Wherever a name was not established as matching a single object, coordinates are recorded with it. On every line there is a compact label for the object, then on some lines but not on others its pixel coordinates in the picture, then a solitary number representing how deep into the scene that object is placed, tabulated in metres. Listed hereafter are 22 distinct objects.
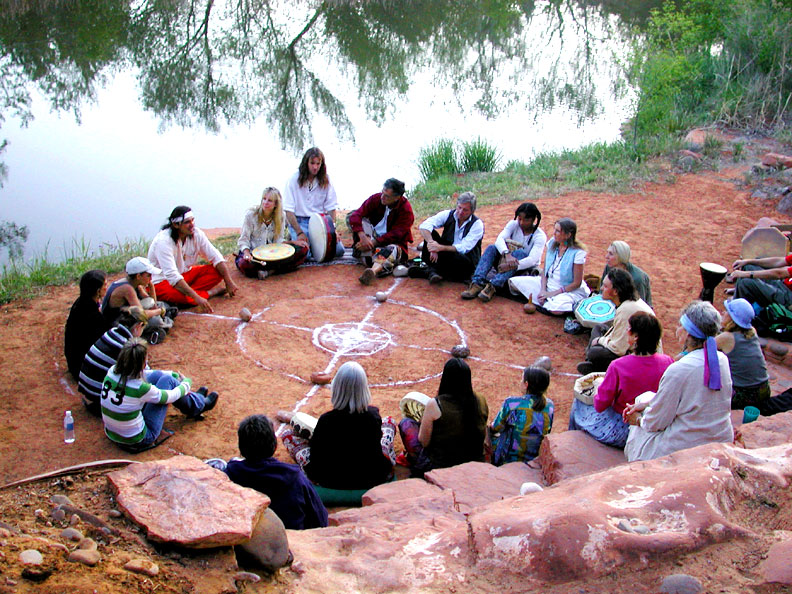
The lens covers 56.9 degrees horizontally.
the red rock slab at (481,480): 4.58
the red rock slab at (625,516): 3.07
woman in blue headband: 4.55
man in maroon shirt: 9.38
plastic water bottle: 5.57
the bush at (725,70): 15.23
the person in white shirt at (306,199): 9.67
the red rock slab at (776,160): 12.86
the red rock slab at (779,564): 2.91
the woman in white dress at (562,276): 8.07
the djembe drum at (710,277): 8.15
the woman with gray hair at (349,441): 4.94
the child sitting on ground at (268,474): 4.25
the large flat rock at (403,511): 4.09
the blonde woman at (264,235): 9.10
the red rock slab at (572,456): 4.87
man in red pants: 7.96
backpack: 7.61
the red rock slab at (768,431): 4.90
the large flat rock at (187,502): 3.06
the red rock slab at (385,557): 3.15
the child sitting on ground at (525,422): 5.29
